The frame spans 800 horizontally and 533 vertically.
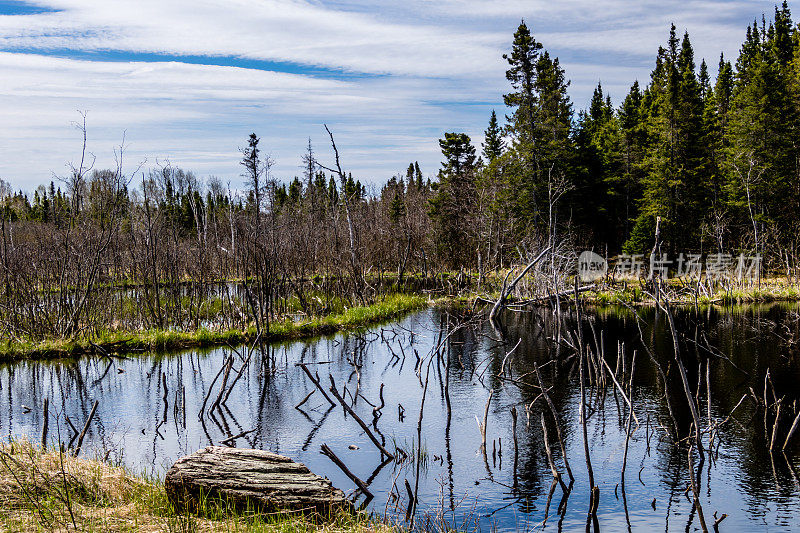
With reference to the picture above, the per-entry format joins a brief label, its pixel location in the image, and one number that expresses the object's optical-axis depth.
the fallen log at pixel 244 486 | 7.68
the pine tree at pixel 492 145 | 64.19
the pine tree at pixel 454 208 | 46.59
